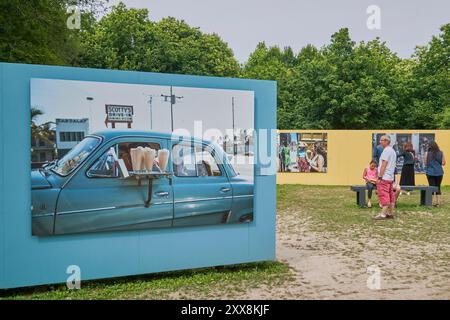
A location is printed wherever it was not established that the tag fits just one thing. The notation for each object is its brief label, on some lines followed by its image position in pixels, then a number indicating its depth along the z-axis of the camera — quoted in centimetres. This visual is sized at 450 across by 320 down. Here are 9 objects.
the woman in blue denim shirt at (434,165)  1498
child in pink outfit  1437
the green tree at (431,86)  3241
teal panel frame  559
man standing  1123
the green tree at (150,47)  3709
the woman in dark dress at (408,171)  1555
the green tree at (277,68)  3736
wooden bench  1430
